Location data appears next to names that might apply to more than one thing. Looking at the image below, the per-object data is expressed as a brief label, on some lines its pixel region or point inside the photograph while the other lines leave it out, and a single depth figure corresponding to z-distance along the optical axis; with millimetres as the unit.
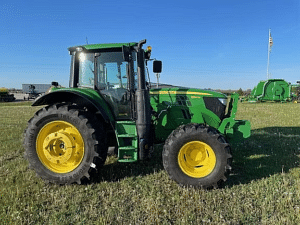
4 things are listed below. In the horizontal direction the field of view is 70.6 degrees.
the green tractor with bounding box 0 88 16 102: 32906
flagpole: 30703
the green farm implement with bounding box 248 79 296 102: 21438
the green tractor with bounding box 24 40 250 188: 3594
